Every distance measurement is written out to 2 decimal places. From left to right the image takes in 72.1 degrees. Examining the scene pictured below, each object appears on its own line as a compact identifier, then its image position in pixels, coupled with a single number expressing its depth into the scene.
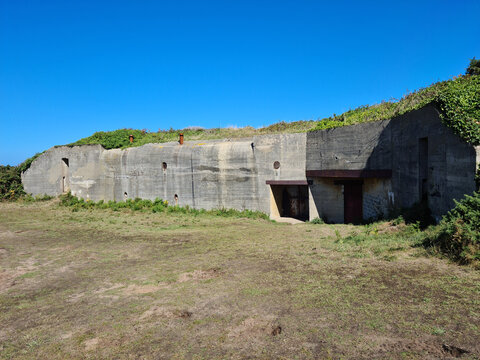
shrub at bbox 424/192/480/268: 6.01
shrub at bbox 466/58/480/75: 12.49
